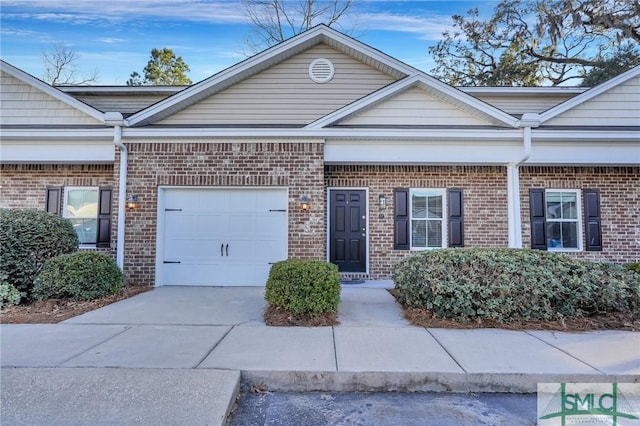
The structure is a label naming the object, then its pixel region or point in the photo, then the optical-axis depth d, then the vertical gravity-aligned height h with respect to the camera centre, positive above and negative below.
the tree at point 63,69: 16.88 +8.26
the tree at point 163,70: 20.53 +9.85
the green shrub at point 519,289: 4.71 -0.80
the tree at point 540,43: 13.26 +8.94
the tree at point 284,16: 16.38 +10.56
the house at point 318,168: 7.16 +1.42
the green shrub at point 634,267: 5.65 -0.59
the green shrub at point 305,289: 4.75 -0.84
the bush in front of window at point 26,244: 5.66 -0.26
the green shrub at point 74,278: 5.58 -0.83
